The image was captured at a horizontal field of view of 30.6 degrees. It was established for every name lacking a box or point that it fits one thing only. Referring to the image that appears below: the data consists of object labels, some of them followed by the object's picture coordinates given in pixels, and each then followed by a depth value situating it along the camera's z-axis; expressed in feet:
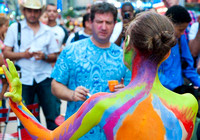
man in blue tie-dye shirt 10.31
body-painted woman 6.16
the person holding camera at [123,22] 17.99
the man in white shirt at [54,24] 24.53
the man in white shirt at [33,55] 16.26
